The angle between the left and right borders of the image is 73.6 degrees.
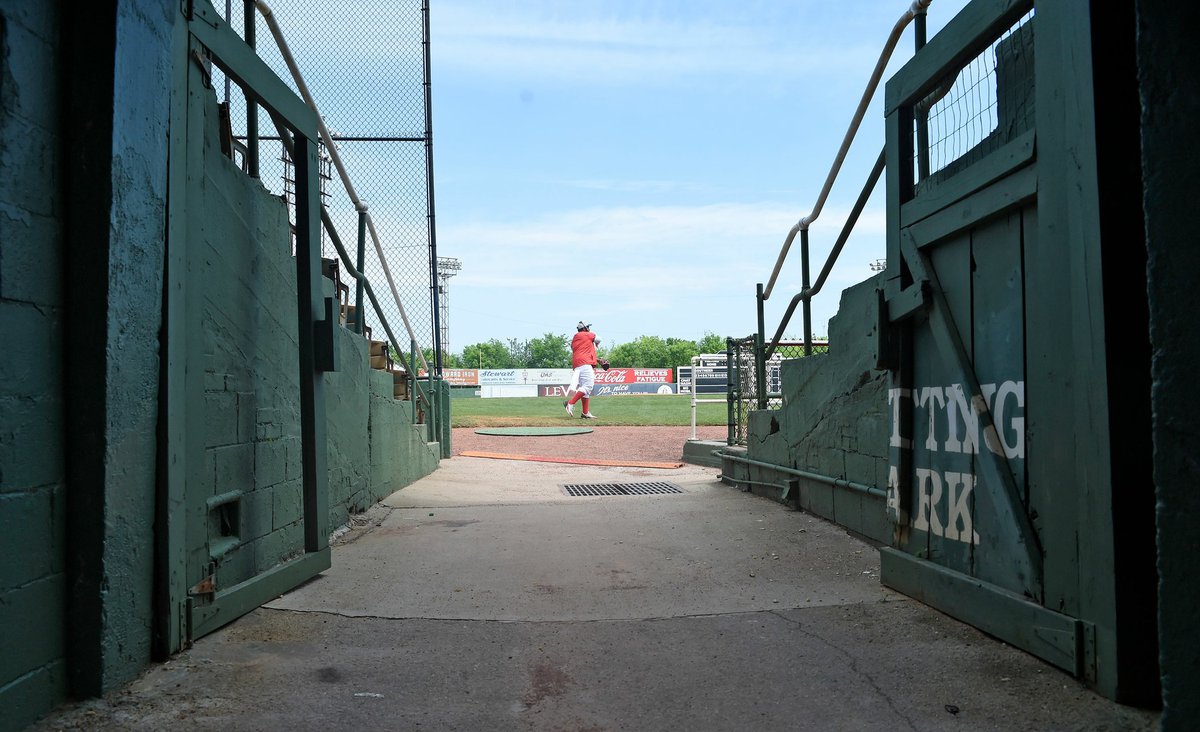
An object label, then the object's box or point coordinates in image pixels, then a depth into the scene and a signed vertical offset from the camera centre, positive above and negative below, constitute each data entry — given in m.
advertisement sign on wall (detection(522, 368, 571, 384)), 64.71 +0.92
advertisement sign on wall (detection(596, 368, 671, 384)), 65.00 +0.86
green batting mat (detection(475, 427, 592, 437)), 15.98 -0.89
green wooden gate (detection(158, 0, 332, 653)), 3.03 -0.01
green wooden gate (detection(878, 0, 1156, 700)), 2.64 +0.09
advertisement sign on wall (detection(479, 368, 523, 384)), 65.29 +0.97
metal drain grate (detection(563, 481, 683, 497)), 8.43 -1.11
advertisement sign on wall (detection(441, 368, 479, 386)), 65.08 +0.84
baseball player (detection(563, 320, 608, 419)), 19.59 +0.71
